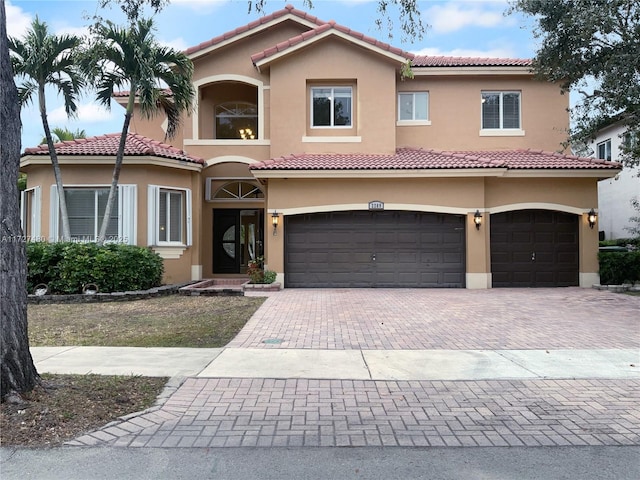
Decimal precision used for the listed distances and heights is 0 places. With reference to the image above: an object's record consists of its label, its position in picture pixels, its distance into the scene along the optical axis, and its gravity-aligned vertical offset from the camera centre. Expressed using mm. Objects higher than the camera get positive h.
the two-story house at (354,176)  15383 +2125
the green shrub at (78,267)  13062 -719
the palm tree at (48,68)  13120 +4974
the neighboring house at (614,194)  22125 +2167
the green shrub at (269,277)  15188 -1185
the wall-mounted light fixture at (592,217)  15914 +711
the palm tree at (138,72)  13141 +4875
